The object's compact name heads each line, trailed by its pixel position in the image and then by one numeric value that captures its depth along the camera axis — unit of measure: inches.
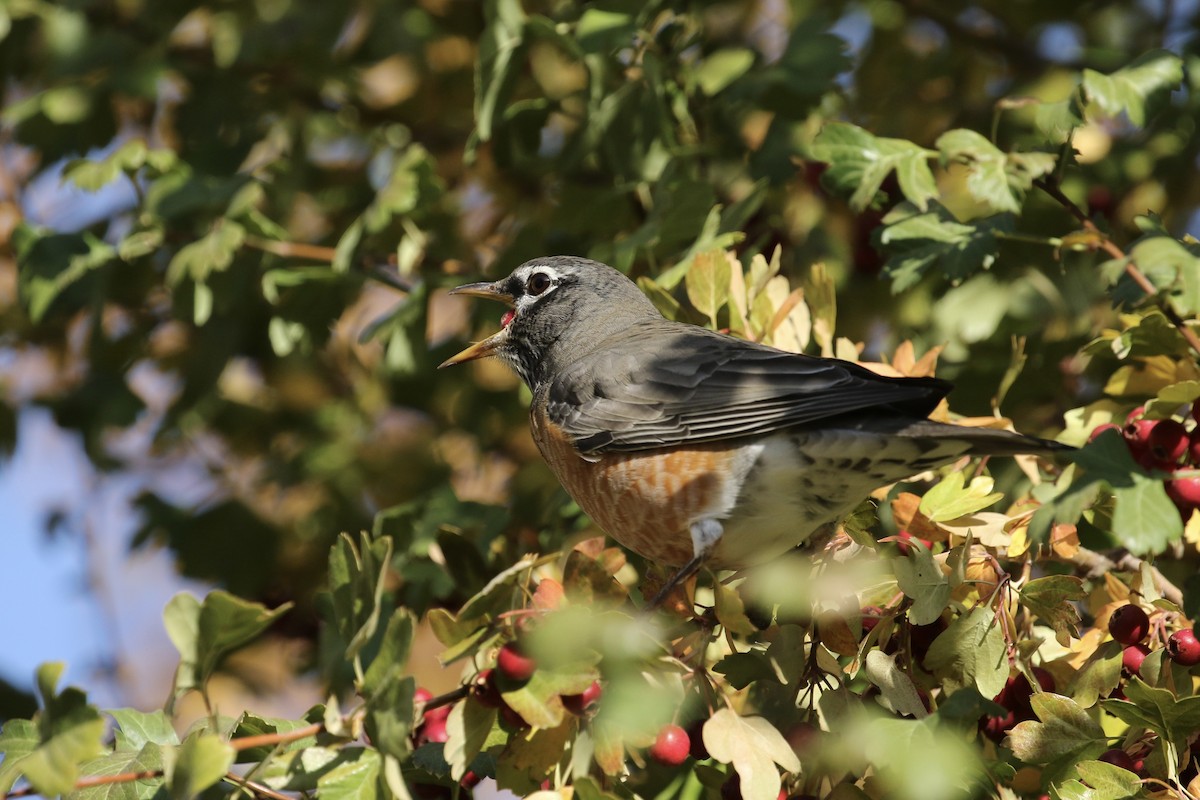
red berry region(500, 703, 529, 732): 169.8
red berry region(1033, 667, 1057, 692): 184.5
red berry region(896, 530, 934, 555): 179.8
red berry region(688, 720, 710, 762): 187.8
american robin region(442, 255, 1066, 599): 199.3
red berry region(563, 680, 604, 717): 170.7
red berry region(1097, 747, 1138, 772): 173.2
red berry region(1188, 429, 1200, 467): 184.5
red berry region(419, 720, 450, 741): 196.9
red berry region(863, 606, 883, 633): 183.2
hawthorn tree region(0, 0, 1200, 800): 166.1
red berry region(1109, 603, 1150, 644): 177.3
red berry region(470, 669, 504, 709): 168.2
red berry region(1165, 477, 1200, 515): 183.0
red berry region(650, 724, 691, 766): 178.9
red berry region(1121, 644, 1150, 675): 181.2
